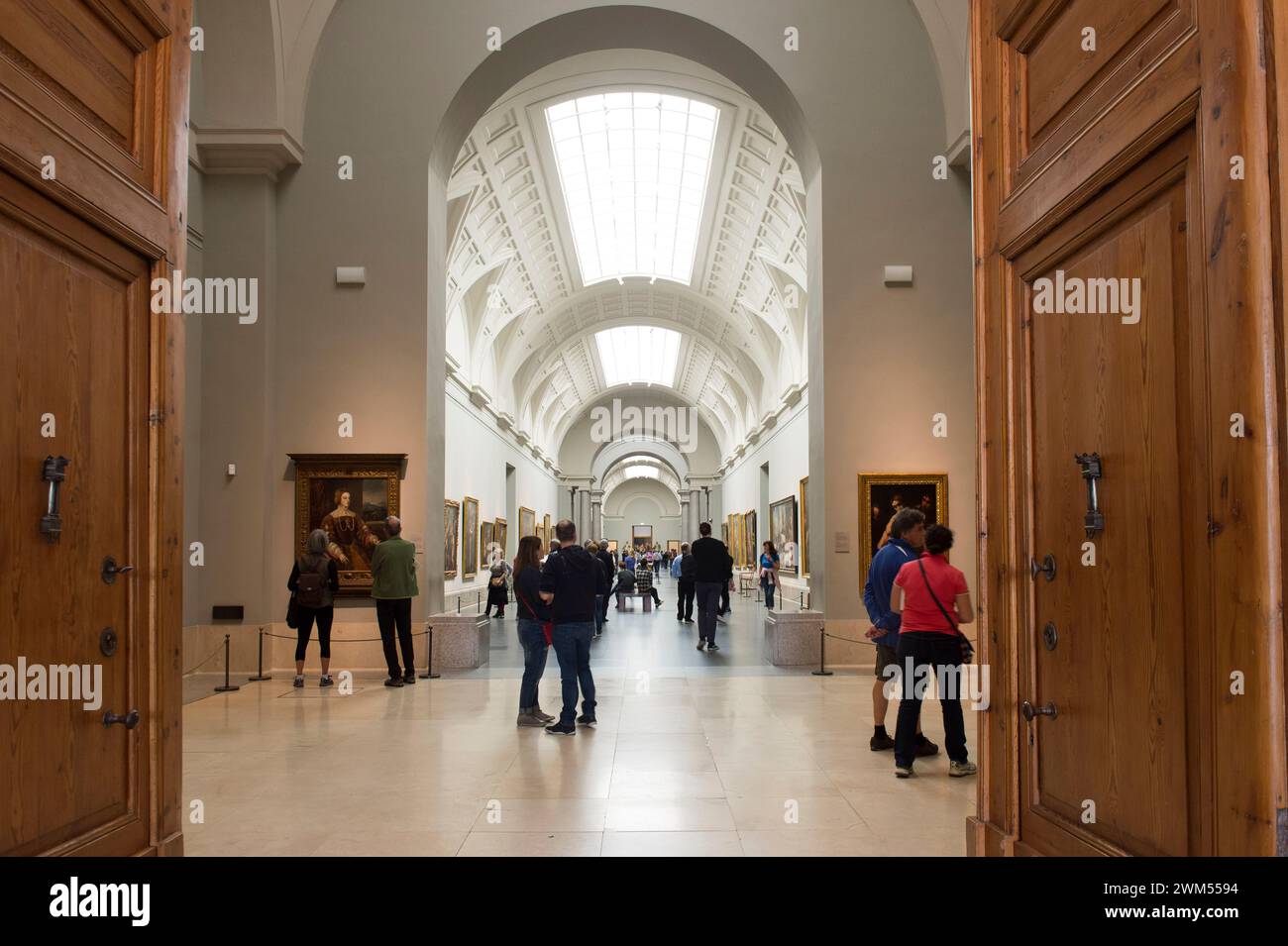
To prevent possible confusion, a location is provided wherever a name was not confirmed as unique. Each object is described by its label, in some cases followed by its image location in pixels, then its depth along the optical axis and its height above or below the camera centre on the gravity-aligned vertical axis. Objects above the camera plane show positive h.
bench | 22.76 -2.16
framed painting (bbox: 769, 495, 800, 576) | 23.56 -0.59
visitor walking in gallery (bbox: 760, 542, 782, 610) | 20.72 -1.35
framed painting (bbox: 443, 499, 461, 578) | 18.66 -0.43
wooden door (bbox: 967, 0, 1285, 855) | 2.45 +0.26
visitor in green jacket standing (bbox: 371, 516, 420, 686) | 10.70 -0.85
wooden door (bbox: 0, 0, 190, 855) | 3.25 +0.39
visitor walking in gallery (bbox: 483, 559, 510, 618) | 16.44 -1.26
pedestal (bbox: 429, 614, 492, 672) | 11.78 -1.60
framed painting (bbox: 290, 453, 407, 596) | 12.05 +0.15
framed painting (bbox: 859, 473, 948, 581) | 12.41 +0.15
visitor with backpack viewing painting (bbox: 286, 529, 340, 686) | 10.35 -0.83
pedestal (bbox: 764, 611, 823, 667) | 12.20 -1.69
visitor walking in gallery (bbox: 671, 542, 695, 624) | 18.65 -1.62
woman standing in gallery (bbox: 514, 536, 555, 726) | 8.08 -1.00
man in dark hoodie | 7.84 -0.78
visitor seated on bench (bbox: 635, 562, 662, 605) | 23.53 -1.73
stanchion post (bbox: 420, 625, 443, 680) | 11.31 -1.71
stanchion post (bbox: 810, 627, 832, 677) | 11.54 -1.83
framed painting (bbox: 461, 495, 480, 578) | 20.61 -0.53
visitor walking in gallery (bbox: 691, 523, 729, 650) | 14.39 -1.02
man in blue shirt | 6.71 -0.58
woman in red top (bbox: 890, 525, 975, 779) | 6.07 -0.73
